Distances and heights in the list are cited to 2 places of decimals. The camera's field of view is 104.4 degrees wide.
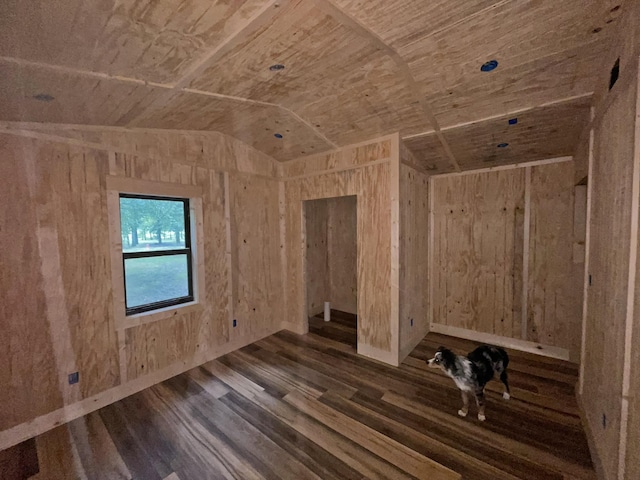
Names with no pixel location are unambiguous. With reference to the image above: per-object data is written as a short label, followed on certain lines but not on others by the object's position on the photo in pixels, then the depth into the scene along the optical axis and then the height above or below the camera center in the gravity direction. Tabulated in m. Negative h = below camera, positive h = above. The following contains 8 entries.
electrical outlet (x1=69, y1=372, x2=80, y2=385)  2.22 -1.33
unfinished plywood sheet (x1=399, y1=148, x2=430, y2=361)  3.08 -0.43
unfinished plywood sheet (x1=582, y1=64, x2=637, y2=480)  1.29 -0.29
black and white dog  2.11 -1.26
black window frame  2.64 -0.29
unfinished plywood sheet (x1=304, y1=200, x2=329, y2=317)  4.59 -0.60
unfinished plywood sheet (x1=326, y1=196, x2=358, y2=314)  4.79 -0.52
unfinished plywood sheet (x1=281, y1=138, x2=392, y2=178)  3.01 +0.90
